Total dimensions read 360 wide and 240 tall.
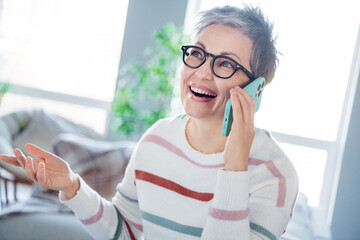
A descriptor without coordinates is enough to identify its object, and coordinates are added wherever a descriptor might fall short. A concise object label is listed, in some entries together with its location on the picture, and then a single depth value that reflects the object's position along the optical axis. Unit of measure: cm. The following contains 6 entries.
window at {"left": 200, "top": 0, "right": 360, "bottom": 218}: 400
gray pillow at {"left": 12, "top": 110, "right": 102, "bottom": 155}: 356
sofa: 236
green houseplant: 339
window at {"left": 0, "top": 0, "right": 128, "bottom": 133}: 428
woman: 95
